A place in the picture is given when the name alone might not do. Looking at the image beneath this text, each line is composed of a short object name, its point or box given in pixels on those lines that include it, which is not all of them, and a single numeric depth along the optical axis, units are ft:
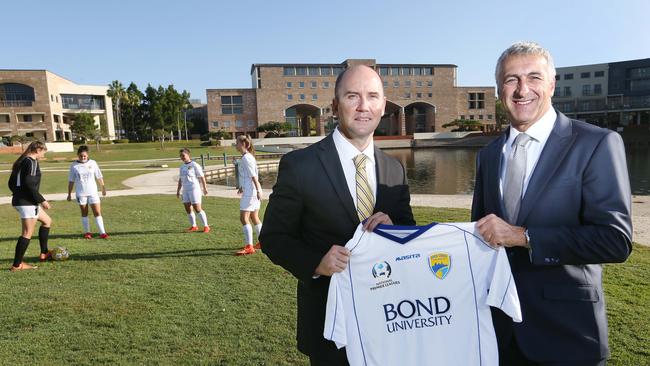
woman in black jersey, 23.08
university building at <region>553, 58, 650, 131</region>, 264.52
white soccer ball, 24.77
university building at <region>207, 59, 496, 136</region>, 259.39
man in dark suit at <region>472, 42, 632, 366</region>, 6.28
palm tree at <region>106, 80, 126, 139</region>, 244.01
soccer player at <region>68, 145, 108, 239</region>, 30.48
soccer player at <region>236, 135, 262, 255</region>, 26.84
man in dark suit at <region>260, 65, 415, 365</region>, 7.13
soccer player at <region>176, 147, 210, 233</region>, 31.99
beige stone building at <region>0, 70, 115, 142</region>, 205.26
